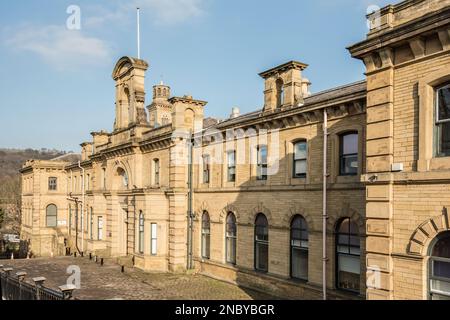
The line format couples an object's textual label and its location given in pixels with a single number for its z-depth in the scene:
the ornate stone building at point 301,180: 10.20
